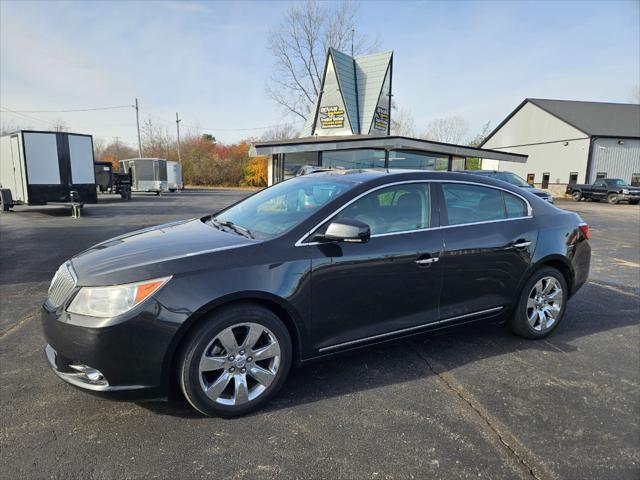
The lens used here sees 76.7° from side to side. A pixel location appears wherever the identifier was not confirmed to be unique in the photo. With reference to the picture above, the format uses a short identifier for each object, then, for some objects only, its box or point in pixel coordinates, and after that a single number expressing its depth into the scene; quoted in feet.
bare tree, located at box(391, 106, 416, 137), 158.32
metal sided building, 114.21
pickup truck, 88.17
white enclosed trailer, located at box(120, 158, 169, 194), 105.60
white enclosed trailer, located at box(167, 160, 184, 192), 112.60
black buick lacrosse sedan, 8.07
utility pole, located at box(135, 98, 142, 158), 152.87
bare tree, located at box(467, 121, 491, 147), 200.54
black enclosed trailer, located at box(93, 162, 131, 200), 82.23
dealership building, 57.31
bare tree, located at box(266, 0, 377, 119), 134.36
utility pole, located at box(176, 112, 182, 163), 167.43
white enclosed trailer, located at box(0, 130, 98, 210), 46.70
